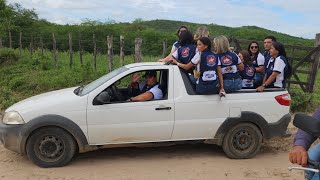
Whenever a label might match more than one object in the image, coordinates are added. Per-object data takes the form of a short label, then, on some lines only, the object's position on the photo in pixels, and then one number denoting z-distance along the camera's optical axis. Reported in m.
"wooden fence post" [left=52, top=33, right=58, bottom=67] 14.96
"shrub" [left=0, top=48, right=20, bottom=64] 16.42
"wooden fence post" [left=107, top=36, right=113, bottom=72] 12.16
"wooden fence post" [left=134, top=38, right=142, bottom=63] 11.23
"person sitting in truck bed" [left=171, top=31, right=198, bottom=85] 6.46
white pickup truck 5.76
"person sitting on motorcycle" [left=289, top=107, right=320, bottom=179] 2.64
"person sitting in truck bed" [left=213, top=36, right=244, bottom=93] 6.25
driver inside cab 6.01
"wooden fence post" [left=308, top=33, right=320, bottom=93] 10.24
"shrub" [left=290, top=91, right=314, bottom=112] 9.73
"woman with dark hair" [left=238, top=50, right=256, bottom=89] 6.87
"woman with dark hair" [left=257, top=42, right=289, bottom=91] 6.74
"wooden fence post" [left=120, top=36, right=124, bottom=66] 11.99
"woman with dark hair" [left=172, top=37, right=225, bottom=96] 6.08
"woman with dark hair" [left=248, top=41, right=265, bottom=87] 7.15
